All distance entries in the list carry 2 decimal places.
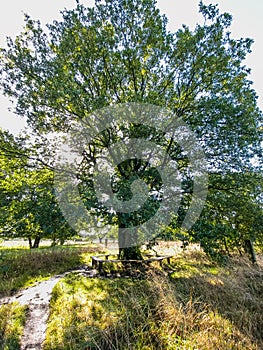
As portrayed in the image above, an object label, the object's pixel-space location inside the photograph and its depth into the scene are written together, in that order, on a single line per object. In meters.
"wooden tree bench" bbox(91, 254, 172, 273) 6.98
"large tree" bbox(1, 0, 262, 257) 6.06
